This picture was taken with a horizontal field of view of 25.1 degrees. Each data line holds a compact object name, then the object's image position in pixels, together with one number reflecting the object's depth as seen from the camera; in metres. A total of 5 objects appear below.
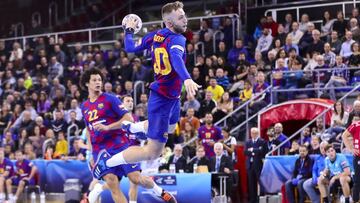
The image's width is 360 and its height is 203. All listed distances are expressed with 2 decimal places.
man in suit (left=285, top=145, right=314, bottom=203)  16.62
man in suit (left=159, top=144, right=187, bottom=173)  18.80
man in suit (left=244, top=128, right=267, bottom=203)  18.19
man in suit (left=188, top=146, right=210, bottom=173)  18.42
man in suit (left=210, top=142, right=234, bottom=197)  17.53
